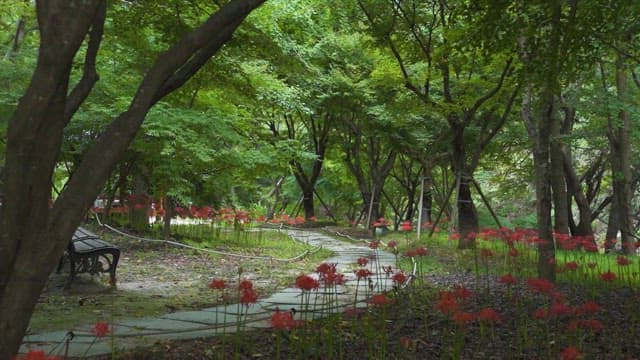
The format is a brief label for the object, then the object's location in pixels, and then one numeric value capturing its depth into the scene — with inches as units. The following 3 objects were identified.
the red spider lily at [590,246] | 266.7
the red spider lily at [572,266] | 195.7
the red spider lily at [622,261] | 211.5
